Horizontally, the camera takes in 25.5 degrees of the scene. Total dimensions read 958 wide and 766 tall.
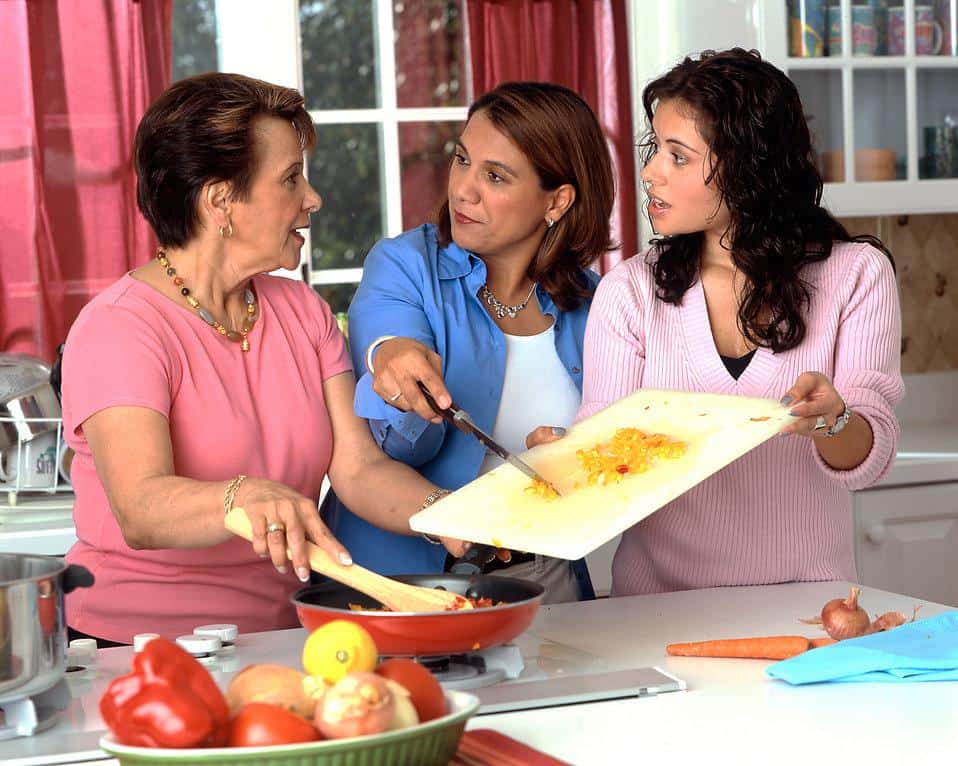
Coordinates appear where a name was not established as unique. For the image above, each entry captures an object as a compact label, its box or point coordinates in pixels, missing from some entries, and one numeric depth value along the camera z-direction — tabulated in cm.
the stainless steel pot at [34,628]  170
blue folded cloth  186
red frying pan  181
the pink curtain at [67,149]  336
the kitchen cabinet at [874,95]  345
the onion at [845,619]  198
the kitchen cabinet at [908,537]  318
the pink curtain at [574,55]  372
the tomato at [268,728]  150
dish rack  296
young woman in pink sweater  230
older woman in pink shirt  218
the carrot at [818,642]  196
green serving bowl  150
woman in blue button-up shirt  243
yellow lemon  155
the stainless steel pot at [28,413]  293
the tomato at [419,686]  157
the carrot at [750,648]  193
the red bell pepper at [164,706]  150
